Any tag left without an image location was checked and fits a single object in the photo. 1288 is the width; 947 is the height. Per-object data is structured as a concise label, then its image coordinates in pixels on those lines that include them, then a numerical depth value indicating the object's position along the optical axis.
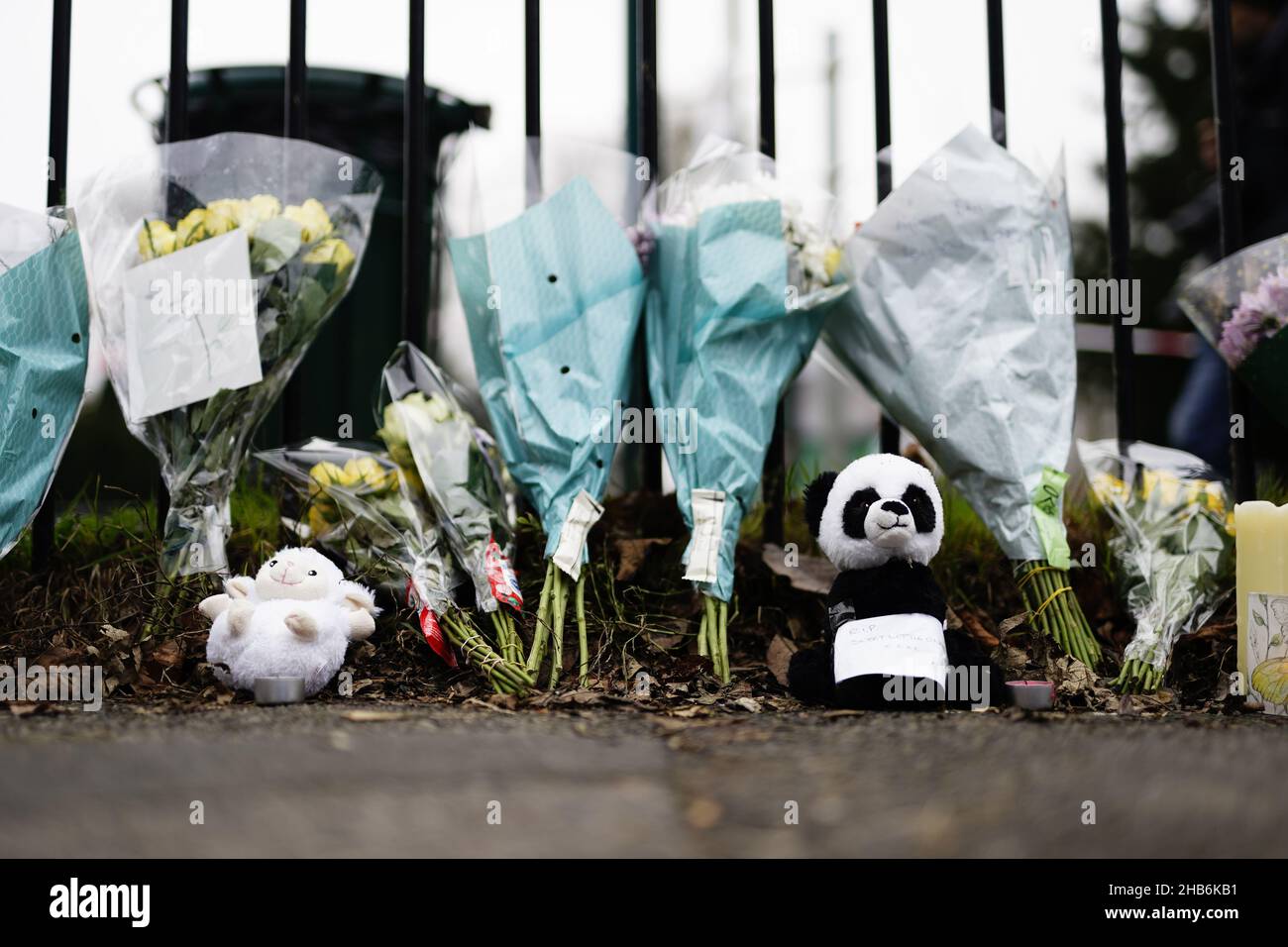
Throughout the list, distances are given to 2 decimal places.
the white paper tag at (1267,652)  1.81
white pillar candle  1.84
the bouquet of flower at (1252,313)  2.10
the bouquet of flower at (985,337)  2.01
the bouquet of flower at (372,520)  2.00
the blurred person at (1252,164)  2.93
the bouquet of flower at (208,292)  1.98
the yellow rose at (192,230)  2.00
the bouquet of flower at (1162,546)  1.98
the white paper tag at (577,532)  1.95
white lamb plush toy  1.77
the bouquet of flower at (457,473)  1.94
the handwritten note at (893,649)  1.74
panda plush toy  1.73
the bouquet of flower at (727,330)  1.99
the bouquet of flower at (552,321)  2.00
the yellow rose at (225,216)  2.01
